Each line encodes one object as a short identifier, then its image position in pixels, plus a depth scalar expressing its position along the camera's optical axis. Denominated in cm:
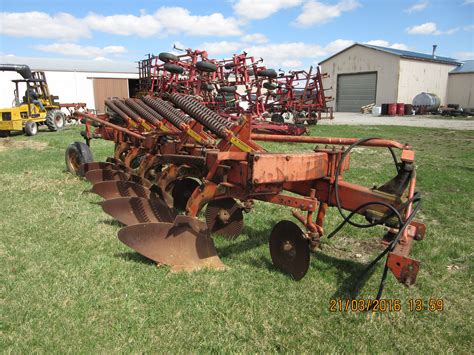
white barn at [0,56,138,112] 2219
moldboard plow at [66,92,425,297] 287
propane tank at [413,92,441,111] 2764
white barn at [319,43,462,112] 2816
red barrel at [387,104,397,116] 2681
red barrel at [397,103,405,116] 2712
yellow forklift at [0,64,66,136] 1412
